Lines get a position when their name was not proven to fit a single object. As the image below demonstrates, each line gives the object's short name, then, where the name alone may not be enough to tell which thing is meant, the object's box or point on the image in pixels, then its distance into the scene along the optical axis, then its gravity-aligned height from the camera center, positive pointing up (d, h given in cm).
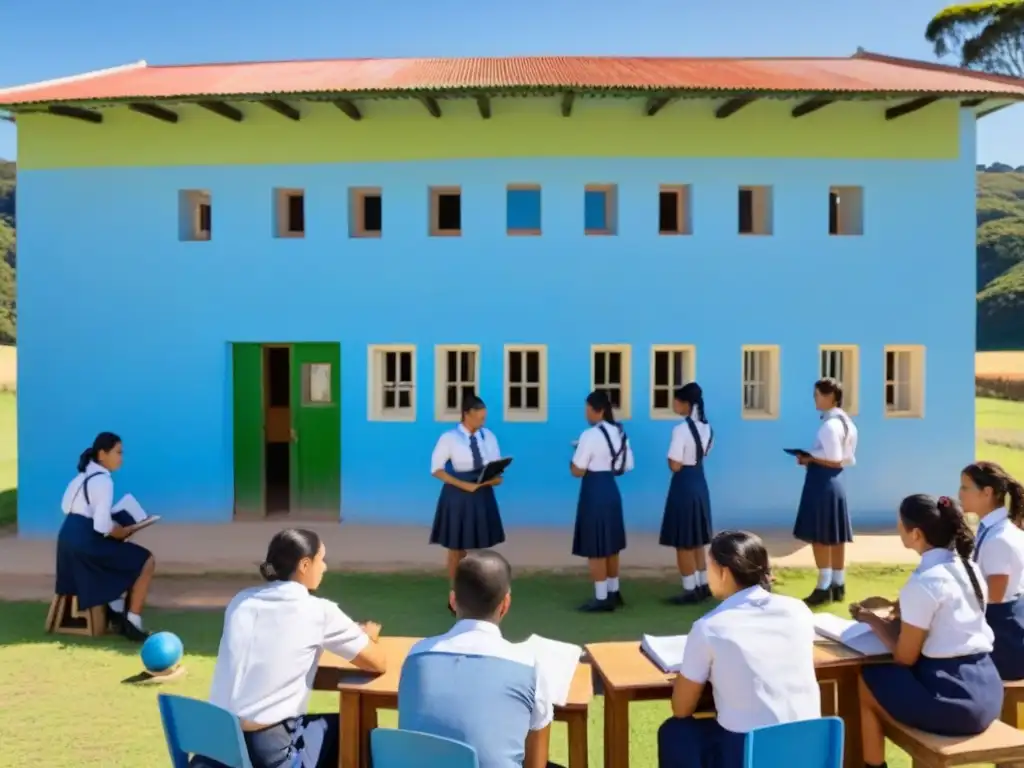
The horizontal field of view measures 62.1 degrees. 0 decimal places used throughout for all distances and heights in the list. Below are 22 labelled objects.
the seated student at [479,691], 259 -96
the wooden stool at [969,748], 324 -141
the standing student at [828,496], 667 -91
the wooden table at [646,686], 323 -120
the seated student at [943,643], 333 -104
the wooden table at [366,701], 313 -120
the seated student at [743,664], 286 -96
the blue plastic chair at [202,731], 277 -115
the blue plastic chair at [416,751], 247 -109
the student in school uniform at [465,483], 661 -78
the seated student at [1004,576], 387 -90
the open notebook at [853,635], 356 -110
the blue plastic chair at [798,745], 271 -119
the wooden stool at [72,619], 614 -170
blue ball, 523 -165
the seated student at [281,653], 301 -98
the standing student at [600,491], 656 -85
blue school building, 970 +111
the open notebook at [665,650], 338 -111
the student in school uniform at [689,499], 674 -95
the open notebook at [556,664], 304 -108
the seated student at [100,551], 586 -116
